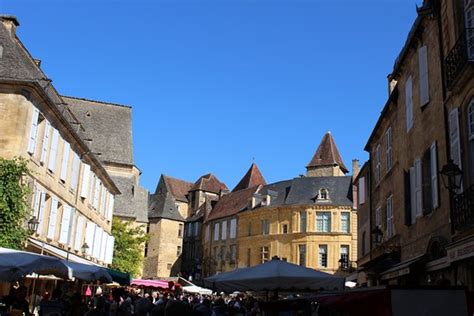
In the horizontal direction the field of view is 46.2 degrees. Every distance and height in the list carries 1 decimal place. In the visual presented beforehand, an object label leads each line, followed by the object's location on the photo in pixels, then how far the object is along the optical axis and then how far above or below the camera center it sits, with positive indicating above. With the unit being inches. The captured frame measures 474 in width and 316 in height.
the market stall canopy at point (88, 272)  496.4 +22.6
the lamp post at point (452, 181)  400.5 +98.3
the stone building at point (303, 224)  1844.2 +282.0
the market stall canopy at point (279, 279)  432.5 +20.8
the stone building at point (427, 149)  432.8 +155.4
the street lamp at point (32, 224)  649.6 +80.3
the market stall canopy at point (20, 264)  371.9 +20.8
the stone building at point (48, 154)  692.1 +201.5
